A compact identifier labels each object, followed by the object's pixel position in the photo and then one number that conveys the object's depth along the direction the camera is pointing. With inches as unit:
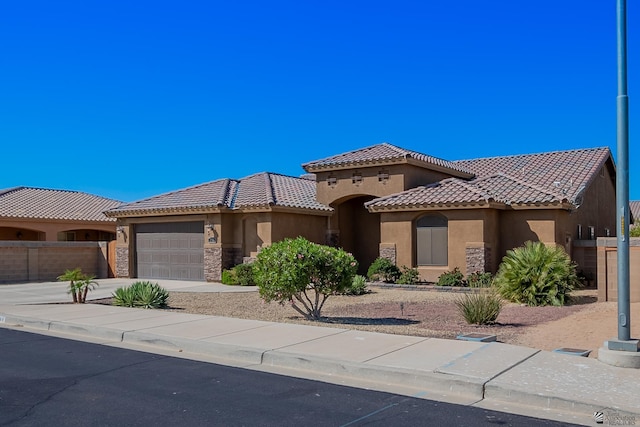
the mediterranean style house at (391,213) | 947.3
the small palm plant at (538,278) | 703.7
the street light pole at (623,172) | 356.5
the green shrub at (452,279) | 910.7
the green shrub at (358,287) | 843.4
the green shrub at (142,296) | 678.5
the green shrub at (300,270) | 548.4
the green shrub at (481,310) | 534.9
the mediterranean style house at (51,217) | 1448.1
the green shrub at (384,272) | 974.4
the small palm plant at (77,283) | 714.8
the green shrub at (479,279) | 862.9
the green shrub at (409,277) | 957.8
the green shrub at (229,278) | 1052.5
